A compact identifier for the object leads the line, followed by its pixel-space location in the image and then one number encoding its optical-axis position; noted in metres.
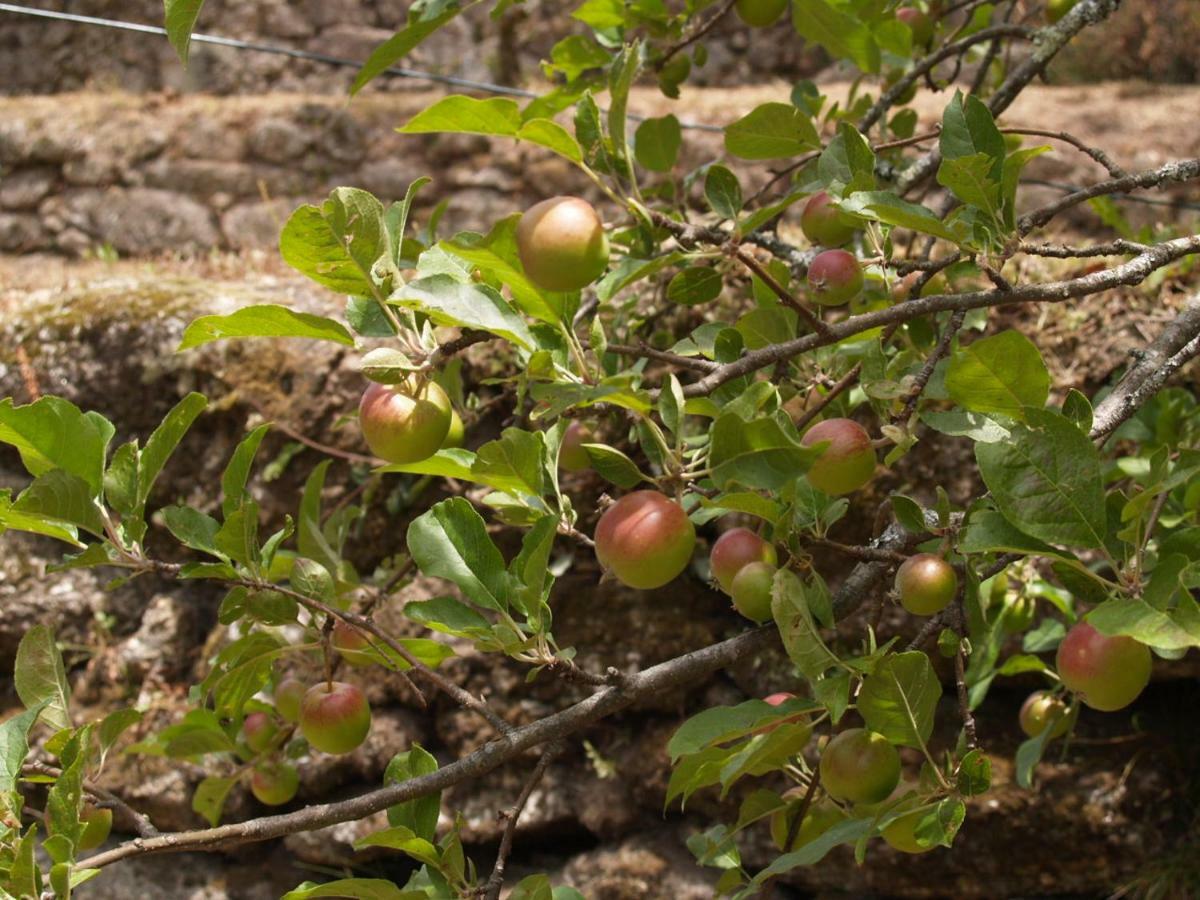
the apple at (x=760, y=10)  1.91
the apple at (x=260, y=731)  1.87
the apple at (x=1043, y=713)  1.87
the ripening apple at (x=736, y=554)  1.65
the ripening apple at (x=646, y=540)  1.58
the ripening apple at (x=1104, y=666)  1.57
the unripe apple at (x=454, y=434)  1.66
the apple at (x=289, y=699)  1.85
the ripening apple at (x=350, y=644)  1.78
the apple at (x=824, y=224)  1.75
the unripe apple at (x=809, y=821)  1.73
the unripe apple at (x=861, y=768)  1.63
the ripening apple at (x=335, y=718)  1.72
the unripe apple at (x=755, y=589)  1.62
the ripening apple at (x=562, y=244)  1.54
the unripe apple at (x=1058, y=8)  2.06
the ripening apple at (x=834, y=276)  1.70
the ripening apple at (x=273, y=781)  1.87
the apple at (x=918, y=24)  2.06
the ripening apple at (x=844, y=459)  1.61
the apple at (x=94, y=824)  1.73
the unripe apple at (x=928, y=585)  1.63
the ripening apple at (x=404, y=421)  1.57
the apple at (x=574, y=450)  1.75
